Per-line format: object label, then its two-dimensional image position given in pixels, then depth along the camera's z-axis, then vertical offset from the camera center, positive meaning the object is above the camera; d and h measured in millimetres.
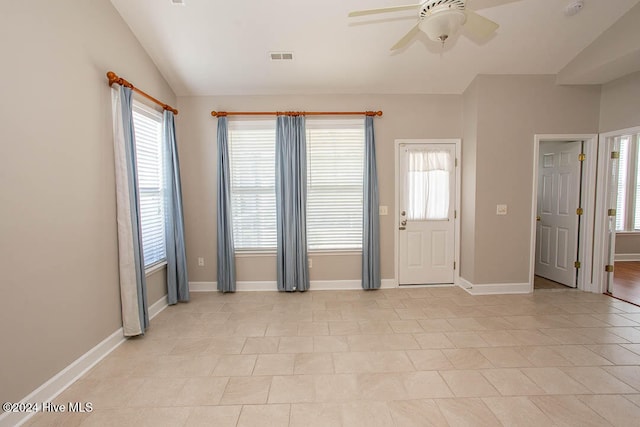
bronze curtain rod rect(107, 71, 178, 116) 2666 +1157
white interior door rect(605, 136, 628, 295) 3855 -86
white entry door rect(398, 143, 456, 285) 4281 -279
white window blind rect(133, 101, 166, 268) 3297 +239
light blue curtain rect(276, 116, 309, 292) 4062 +70
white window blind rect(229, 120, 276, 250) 4203 +214
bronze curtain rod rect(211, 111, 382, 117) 4062 +1219
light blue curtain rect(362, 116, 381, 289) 4121 -344
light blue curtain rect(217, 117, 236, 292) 4062 -323
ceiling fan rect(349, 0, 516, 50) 1700 +1121
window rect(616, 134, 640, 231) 5621 +75
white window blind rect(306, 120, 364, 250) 4219 +199
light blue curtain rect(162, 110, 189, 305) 3676 -293
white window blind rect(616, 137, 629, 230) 5699 +34
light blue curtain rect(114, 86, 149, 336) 2734 -149
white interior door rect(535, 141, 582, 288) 4129 -269
